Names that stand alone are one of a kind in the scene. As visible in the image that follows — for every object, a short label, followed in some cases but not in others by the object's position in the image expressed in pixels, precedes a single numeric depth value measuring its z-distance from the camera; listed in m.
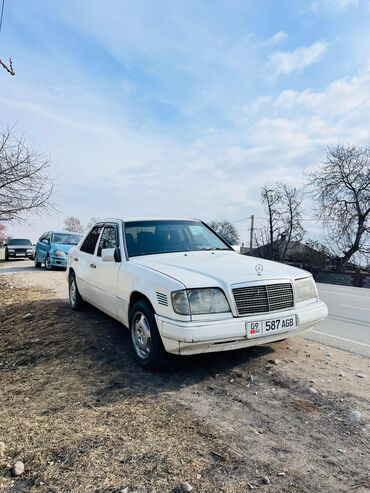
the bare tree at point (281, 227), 40.00
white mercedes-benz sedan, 3.56
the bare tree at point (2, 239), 56.81
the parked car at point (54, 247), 16.22
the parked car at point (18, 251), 25.33
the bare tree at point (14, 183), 12.44
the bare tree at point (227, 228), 57.08
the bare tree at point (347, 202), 33.97
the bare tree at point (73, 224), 92.32
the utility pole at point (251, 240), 45.53
